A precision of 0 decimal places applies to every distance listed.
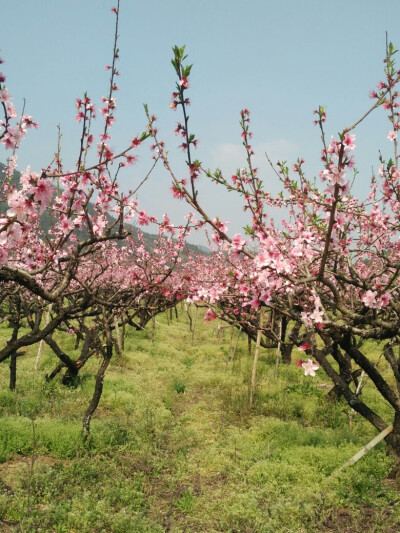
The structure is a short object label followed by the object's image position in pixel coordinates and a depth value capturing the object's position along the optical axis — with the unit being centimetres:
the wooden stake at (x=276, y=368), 1261
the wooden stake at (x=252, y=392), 1004
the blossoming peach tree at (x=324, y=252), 337
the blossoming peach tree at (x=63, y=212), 290
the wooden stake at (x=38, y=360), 1257
